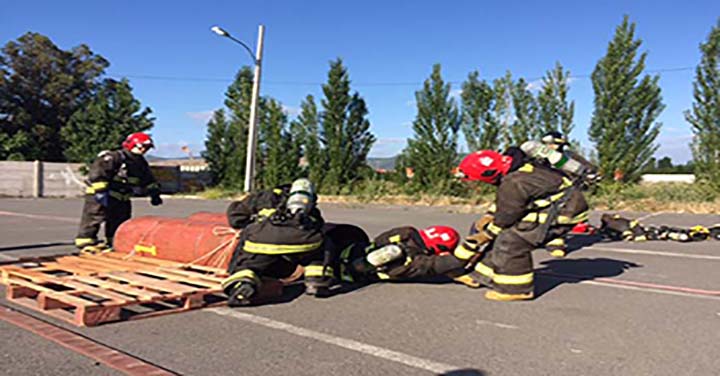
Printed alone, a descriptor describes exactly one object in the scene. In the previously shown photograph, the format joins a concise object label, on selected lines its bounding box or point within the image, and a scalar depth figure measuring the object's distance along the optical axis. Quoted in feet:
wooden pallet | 15.62
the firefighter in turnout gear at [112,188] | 25.88
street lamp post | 80.12
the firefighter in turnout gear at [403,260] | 19.47
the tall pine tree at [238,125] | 117.91
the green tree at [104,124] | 111.55
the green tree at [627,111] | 76.33
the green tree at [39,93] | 130.21
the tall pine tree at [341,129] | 100.83
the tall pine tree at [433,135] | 91.04
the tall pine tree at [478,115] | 86.84
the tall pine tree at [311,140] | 102.94
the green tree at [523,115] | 81.92
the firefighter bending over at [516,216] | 18.53
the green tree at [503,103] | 85.51
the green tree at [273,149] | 107.65
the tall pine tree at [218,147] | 123.13
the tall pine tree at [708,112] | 72.18
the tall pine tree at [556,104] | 79.82
